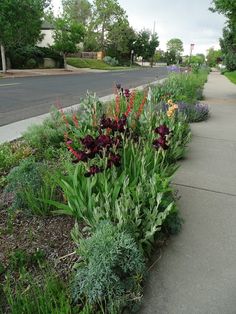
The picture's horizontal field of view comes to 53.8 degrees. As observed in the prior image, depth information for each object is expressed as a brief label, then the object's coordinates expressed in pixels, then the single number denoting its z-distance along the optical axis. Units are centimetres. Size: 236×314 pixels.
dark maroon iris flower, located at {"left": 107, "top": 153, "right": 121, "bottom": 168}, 209
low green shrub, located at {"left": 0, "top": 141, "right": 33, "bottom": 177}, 311
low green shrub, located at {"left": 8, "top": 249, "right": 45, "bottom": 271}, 177
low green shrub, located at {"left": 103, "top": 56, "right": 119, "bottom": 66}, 4253
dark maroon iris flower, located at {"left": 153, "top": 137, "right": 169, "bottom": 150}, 229
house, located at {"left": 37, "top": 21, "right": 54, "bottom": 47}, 4184
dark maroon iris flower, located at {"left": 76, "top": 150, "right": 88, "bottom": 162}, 198
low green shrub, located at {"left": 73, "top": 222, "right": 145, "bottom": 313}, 150
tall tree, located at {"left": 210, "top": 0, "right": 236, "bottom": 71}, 815
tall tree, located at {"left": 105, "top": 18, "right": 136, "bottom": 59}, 4940
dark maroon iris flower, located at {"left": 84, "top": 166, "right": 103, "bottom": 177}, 196
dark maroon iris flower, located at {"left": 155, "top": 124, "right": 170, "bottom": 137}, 236
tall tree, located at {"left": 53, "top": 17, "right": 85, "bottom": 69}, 2745
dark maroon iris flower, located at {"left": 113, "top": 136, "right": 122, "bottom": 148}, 228
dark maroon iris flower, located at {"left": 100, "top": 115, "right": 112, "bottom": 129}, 249
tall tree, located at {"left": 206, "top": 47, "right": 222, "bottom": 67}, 7075
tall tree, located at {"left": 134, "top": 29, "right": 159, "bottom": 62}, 5584
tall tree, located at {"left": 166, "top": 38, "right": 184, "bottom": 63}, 9284
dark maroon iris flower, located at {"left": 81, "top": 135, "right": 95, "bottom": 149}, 198
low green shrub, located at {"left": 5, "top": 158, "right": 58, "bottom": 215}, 224
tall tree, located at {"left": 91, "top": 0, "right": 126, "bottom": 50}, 5026
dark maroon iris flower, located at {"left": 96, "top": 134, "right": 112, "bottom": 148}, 207
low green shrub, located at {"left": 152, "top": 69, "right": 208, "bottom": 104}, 636
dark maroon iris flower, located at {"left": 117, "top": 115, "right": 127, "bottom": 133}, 247
